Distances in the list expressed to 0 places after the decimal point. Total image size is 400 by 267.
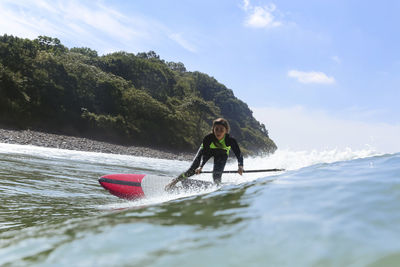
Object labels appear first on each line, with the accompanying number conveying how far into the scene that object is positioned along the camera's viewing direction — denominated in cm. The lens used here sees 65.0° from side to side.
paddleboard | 670
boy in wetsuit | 722
